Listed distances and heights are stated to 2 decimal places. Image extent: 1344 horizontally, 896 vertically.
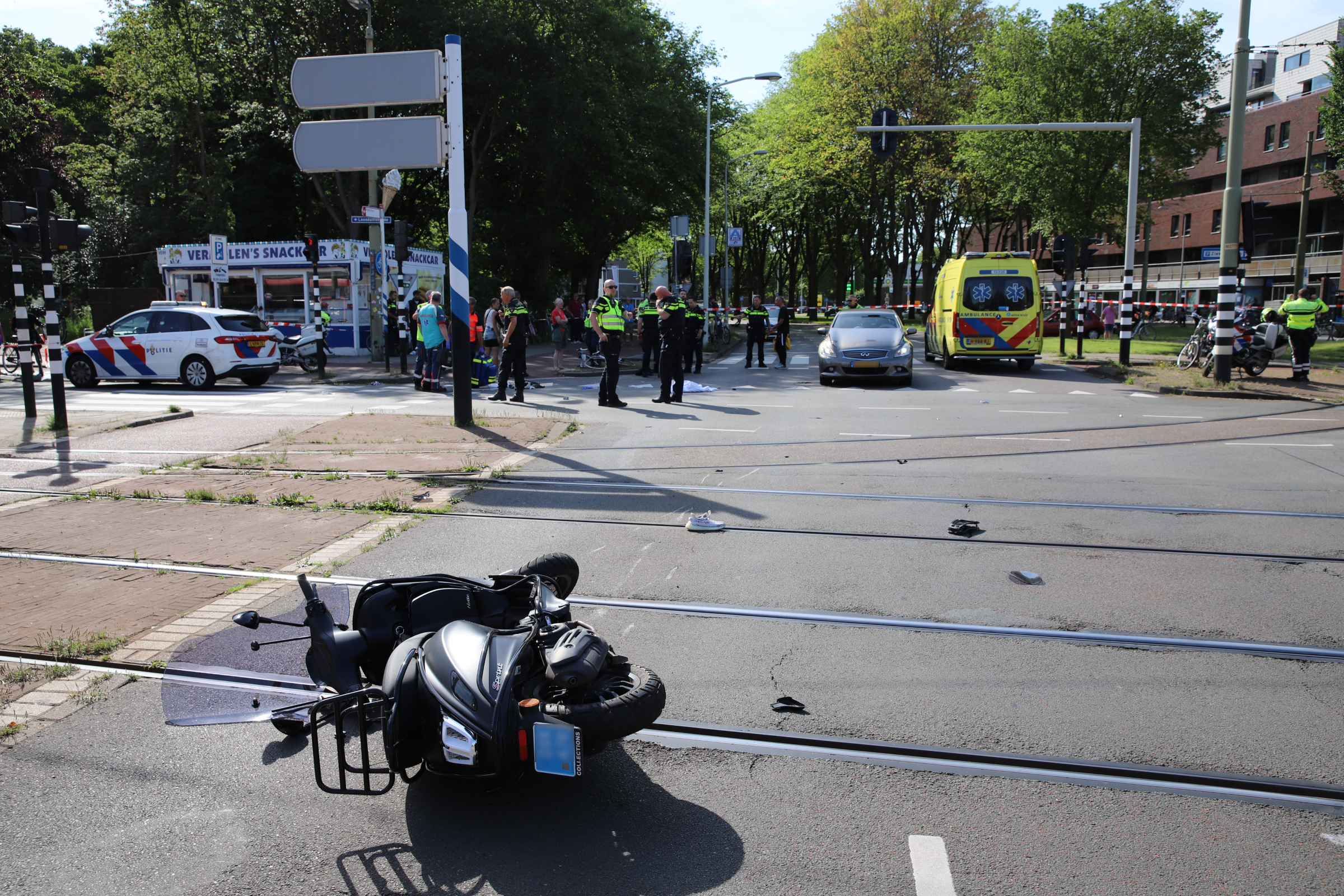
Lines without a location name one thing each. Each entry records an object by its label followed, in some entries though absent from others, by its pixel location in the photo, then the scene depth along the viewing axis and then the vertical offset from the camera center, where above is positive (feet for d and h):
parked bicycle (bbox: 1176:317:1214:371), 64.08 -2.21
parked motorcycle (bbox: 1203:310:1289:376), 59.47 -1.89
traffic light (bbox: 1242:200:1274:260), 58.18 +5.28
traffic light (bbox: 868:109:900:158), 68.13 +11.87
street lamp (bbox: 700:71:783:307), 106.08 +22.25
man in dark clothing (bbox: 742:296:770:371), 79.05 -1.04
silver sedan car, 61.11 -2.60
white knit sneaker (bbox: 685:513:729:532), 23.58 -5.10
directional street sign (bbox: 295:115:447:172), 35.19 +5.89
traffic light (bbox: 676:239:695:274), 83.87 +4.67
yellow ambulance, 69.26 +0.35
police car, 62.85 -2.51
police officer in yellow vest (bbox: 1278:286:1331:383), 59.93 -0.88
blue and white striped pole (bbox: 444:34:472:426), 36.52 +3.09
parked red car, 120.88 -1.53
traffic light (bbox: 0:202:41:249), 40.01 +3.28
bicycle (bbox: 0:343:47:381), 78.28 -4.13
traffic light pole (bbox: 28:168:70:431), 39.73 -0.46
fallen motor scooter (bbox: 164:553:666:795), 9.86 -4.01
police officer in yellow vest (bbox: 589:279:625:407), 49.96 -1.39
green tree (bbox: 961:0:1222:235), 109.81 +25.09
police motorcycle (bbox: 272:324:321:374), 77.45 -3.25
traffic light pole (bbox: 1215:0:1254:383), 56.24 +5.51
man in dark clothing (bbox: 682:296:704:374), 69.67 -1.82
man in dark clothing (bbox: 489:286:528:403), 52.54 -1.84
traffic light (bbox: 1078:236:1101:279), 82.64 +5.05
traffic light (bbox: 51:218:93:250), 40.40 +3.01
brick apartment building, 179.42 +22.42
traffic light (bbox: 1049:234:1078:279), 75.97 +4.50
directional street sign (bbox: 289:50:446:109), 35.58 +8.33
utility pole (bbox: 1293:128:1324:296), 129.80 +9.91
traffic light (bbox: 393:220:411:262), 67.36 +4.93
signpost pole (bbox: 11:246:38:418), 40.40 -1.36
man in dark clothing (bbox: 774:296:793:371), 80.12 -2.37
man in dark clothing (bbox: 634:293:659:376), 61.21 -0.80
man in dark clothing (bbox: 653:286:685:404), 49.39 -1.55
